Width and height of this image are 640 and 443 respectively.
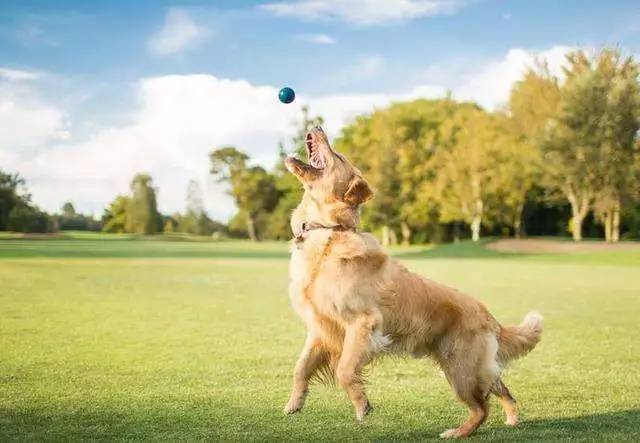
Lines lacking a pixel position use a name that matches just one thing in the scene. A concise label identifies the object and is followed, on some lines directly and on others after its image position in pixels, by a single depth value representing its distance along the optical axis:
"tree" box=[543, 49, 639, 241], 37.53
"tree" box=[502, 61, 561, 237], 40.59
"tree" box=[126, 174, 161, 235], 53.38
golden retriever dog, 4.79
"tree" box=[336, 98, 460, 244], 53.00
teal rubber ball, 6.81
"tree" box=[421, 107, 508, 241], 46.31
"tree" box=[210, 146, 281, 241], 75.12
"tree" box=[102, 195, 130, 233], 47.08
